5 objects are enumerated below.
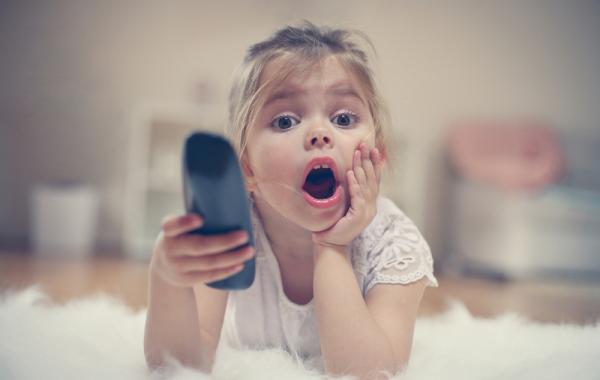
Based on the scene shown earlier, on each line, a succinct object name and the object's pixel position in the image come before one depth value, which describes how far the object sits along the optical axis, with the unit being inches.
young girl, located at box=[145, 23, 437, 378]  24.9
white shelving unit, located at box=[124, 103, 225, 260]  91.3
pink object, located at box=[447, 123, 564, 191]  90.8
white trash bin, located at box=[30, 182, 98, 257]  89.9
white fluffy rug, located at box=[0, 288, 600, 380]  25.4
